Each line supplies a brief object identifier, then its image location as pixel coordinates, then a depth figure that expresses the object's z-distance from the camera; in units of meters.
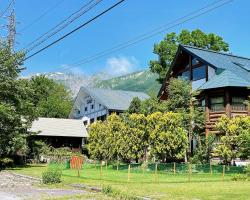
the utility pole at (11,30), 36.31
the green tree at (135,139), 36.56
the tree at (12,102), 36.53
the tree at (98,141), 43.84
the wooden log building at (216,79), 38.50
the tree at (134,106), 48.44
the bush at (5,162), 38.23
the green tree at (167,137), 34.16
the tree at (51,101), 87.69
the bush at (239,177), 25.20
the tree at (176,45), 62.00
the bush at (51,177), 22.46
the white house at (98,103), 65.19
